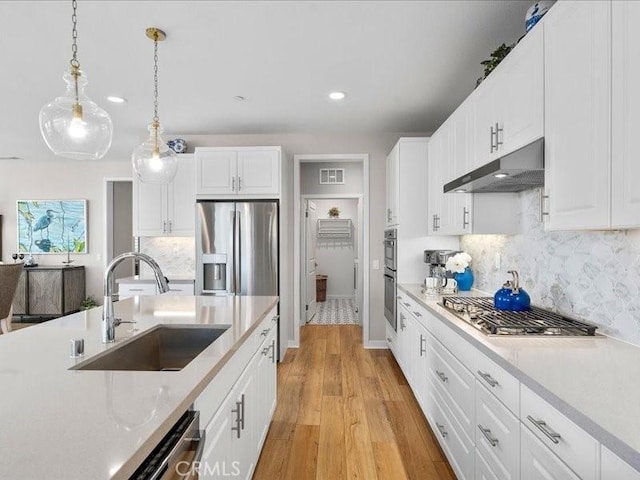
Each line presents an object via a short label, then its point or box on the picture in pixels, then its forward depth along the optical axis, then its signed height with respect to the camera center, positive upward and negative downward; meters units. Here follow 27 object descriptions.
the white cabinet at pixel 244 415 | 1.16 -0.79
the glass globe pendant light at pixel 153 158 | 2.39 +0.59
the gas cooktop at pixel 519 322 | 1.54 -0.41
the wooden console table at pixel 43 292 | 5.48 -0.85
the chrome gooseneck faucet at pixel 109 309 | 1.40 -0.29
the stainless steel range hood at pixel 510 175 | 1.54 +0.35
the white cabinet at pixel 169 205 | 4.11 +0.43
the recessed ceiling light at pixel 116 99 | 3.21 +1.36
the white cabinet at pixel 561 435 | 0.87 -0.57
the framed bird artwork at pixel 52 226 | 5.84 +0.24
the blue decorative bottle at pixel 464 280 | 3.01 -0.36
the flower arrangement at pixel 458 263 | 2.84 -0.19
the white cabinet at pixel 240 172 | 3.80 +0.76
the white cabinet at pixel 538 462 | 0.98 -0.70
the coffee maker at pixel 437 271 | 2.85 -0.29
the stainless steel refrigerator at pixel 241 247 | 3.70 -0.08
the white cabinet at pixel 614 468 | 0.76 -0.53
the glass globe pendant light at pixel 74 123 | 1.65 +0.59
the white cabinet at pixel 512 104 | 1.56 +0.73
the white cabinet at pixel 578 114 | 1.17 +0.48
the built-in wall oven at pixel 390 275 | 3.55 -0.40
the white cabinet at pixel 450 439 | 1.67 -1.12
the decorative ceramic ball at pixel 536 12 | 1.62 +1.11
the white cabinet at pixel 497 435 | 1.23 -0.78
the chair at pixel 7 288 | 3.85 -0.57
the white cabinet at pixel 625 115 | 1.04 +0.40
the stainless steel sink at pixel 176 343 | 1.70 -0.53
